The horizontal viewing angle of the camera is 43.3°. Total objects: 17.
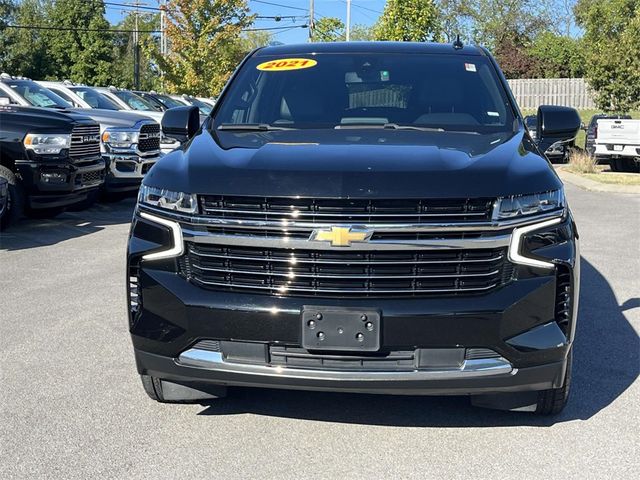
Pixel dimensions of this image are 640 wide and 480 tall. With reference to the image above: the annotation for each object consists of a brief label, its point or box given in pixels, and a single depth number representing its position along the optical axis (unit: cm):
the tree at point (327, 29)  5128
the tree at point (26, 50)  5203
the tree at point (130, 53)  6750
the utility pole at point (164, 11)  3218
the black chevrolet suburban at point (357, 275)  342
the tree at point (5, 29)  5146
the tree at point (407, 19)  3102
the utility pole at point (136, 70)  5362
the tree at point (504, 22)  6072
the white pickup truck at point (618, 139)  1894
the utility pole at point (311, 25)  5494
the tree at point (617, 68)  2680
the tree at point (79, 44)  5534
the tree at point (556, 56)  5188
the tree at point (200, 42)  3266
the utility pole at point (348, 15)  4762
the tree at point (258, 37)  8869
